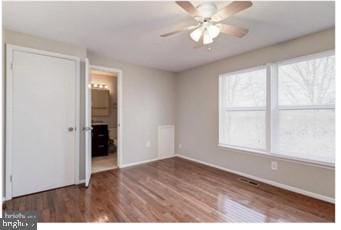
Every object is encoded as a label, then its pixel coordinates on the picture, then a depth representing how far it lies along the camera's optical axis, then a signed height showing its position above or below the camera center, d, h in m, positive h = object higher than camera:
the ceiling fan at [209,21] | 1.69 +0.96
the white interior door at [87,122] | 2.94 -0.08
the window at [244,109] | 3.28 +0.16
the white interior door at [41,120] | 2.56 -0.05
